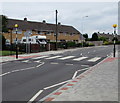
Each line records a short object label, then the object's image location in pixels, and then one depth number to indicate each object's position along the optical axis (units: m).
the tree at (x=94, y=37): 78.39
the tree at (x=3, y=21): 32.34
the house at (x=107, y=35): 122.34
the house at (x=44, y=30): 46.75
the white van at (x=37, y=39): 35.15
